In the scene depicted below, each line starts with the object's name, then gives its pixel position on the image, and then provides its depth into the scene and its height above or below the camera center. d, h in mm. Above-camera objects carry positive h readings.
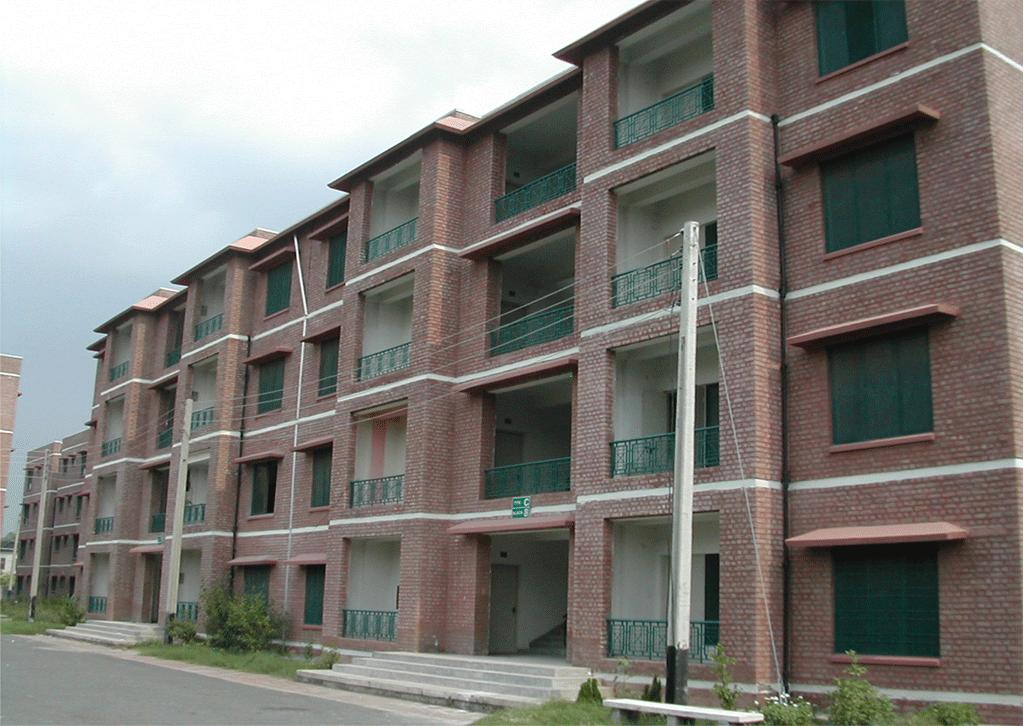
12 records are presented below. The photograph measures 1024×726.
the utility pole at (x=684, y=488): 13508 +1131
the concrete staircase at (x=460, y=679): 18750 -2016
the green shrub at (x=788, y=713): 15250 -1821
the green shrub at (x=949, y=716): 13969 -1635
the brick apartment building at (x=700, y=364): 15453 +3970
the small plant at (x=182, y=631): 33000 -2016
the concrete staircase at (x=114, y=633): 34969 -2406
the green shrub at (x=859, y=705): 14617 -1601
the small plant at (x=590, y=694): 17736 -1889
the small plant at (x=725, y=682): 16111 -1497
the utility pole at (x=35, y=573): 45084 -601
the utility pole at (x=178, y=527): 31391 +1046
